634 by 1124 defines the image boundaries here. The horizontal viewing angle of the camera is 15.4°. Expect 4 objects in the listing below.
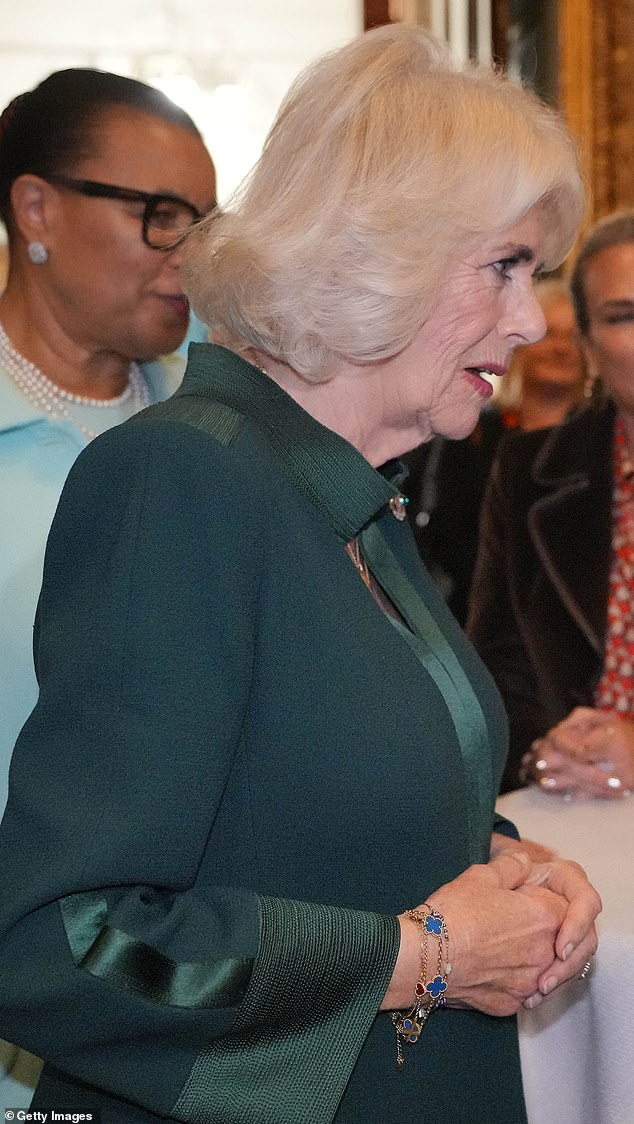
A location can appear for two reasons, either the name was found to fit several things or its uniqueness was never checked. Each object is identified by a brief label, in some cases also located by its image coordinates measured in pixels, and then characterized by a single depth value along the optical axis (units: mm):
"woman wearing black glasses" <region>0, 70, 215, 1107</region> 1846
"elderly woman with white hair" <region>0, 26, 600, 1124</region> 1421
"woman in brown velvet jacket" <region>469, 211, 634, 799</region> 2267
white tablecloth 1686
